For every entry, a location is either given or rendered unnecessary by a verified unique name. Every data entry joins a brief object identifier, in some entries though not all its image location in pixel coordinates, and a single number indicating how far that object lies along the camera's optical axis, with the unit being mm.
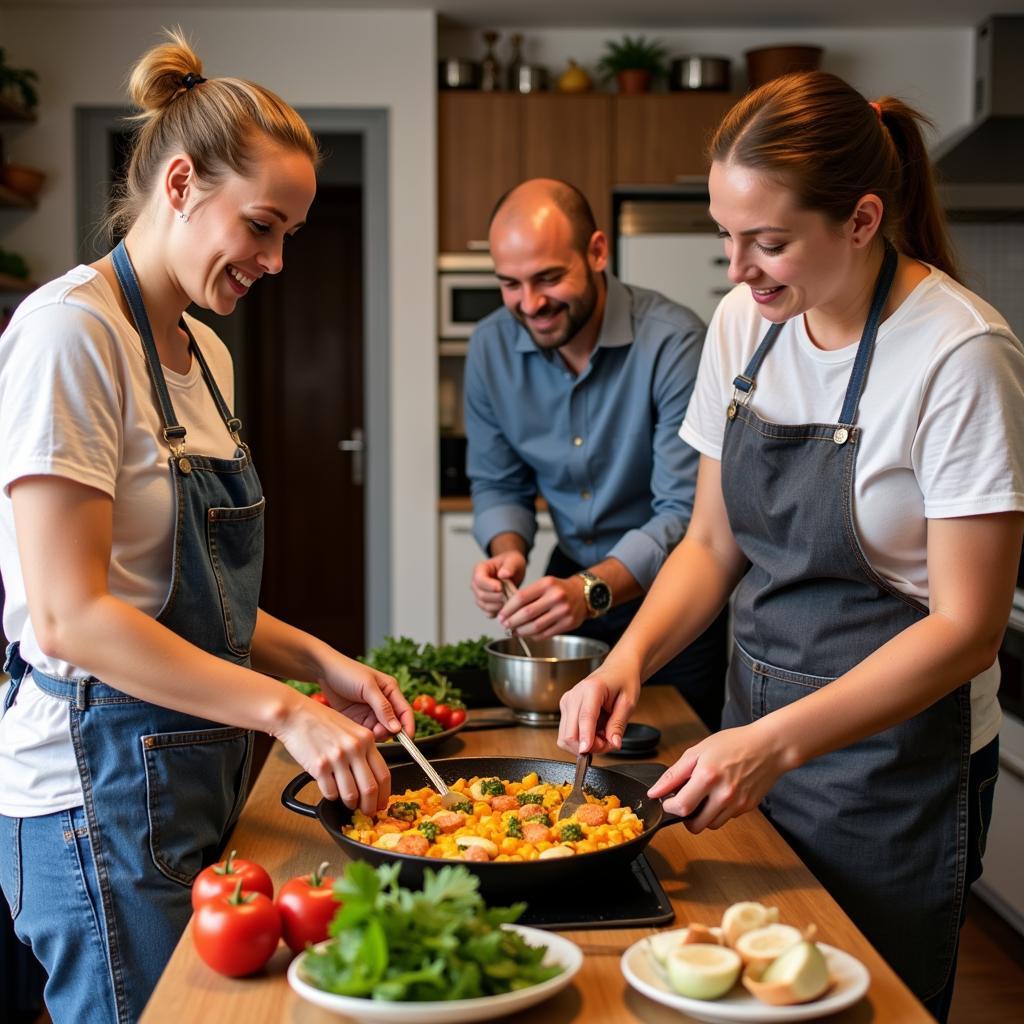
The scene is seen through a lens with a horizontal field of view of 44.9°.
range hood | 4027
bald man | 2490
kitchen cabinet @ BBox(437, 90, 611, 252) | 5113
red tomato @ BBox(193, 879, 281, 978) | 1067
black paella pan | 1156
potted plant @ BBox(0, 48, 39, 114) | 4648
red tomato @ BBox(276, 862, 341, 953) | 1101
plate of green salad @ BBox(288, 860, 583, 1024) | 935
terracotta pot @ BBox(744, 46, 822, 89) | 5062
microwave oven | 5129
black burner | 1196
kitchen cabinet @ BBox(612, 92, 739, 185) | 5129
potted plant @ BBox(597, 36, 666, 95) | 5141
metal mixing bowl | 1883
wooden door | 7305
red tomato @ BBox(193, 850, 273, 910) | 1122
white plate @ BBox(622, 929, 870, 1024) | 976
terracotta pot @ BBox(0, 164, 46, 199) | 4809
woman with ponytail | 1406
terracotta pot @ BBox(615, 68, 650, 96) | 5145
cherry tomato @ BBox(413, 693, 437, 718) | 1835
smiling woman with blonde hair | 1246
